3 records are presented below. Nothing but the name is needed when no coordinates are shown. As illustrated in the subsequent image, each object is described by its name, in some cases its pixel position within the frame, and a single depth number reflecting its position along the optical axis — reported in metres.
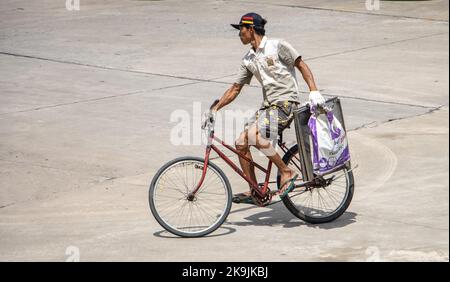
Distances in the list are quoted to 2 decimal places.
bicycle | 17.03
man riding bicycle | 17.36
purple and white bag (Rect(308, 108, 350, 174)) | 17.11
